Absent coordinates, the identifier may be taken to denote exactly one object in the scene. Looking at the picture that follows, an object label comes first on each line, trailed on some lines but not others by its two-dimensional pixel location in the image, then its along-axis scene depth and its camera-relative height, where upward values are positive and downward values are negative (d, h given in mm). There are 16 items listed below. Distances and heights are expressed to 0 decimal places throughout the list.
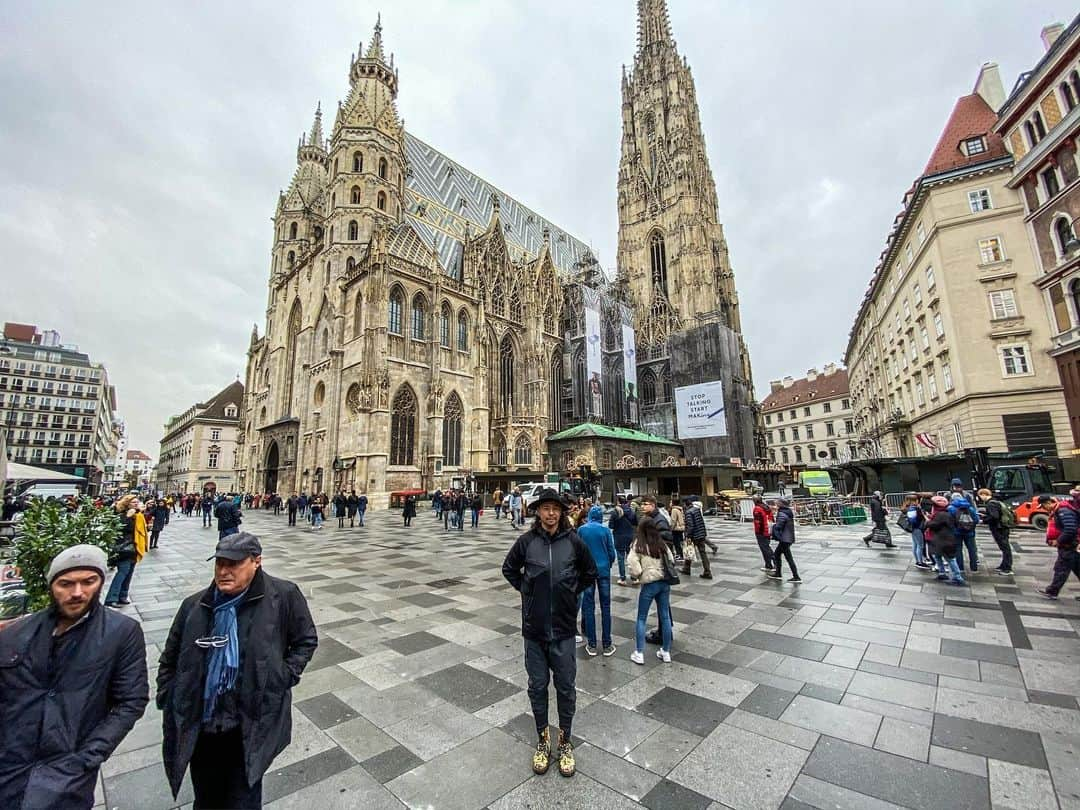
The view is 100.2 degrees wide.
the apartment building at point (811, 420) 54781 +6072
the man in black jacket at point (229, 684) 1914 -848
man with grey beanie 1716 -791
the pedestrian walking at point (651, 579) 4559 -1061
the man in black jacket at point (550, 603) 3031 -870
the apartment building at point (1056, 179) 17625 +11695
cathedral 29750 +12935
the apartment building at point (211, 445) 59062 +5748
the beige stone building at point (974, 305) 19297 +7406
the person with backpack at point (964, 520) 7719 -970
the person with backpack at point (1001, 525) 8008 -1128
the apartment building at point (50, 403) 53531 +11098
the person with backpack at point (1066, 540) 6164 -1108
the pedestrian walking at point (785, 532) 7770 -1078
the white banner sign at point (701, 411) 38062 +5207
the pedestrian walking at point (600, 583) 4914 -1235
